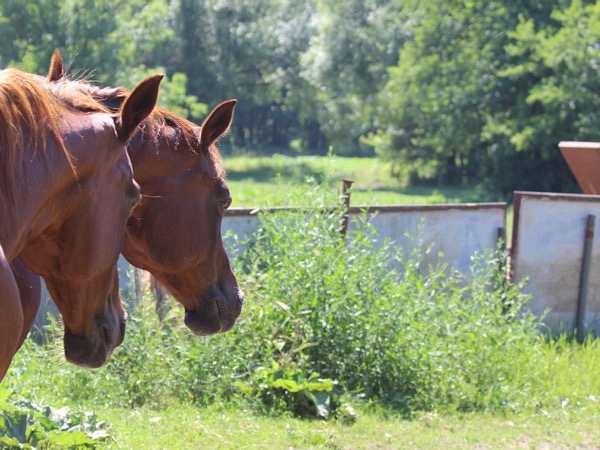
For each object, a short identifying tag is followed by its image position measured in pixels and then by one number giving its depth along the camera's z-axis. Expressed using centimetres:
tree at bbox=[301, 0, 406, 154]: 6671
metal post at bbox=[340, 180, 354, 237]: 1453
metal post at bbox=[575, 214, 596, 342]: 1766
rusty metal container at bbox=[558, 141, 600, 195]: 1744
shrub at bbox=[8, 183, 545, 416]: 1203
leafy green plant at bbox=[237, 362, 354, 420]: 1185
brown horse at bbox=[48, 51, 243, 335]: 783
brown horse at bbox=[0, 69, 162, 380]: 478
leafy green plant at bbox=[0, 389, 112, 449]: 890
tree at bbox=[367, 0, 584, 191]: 4701
